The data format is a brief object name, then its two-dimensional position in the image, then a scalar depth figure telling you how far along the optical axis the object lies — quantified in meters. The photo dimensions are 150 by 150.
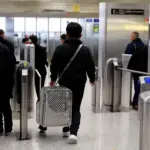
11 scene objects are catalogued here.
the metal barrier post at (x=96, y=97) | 6.77
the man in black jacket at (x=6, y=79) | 4.75
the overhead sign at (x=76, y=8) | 14.13
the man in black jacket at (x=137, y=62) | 6.80
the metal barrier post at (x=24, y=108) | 4.78
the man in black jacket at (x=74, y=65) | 4.64
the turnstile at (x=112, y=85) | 6.93
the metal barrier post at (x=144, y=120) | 2.55
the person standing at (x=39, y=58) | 7.12
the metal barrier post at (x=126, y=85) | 6.88
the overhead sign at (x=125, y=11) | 8.15
